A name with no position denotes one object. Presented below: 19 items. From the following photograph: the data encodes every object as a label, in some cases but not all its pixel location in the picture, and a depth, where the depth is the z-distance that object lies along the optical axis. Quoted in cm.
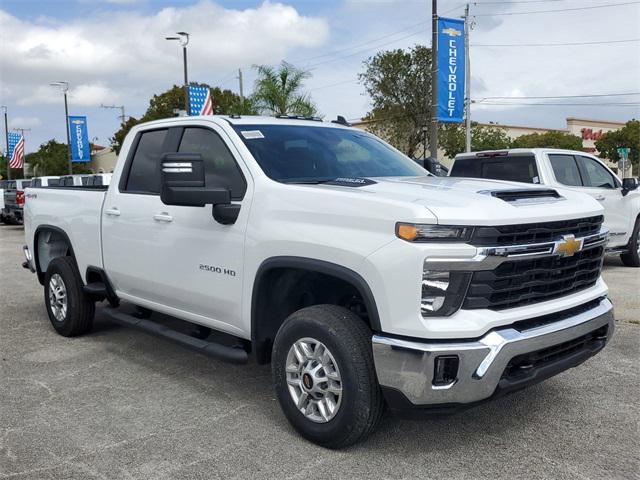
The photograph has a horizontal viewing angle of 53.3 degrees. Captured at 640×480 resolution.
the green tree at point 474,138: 4177
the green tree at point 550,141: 5231
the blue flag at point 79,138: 3809
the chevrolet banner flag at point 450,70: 1520
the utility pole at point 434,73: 1504
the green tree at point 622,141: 5662
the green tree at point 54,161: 6700
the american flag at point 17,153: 4012
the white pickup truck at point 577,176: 898
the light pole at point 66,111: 4409
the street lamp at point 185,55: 2308
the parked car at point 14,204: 1817
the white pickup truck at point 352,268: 312
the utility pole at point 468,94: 2740
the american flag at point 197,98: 2252
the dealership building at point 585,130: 6106
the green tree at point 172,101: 4631
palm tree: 2359
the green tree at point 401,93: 3588
